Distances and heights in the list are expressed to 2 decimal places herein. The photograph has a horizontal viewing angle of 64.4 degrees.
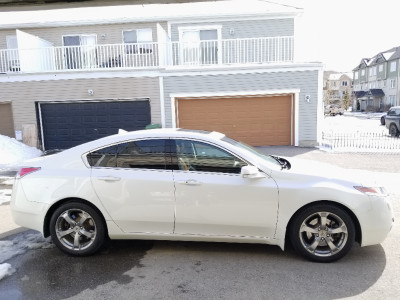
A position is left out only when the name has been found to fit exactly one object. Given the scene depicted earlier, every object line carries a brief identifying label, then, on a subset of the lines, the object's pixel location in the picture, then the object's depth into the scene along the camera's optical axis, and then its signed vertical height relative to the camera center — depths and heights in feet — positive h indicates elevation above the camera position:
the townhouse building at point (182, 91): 41.88 +2.01
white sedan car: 11.61 -3.44
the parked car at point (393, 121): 53.93 -3.59
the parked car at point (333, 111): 157.79 -4.70
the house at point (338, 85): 269.97 +14.49
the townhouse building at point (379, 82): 152.76 +9.83
